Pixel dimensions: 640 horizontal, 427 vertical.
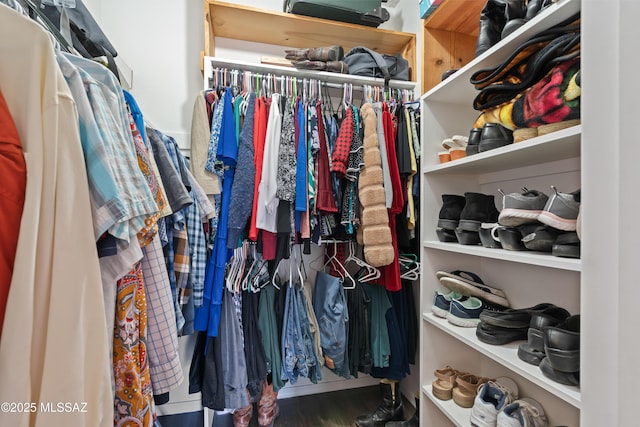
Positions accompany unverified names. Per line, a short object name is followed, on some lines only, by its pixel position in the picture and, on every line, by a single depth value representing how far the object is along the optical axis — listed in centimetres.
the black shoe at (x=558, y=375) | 67
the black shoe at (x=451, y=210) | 113
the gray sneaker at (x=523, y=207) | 79
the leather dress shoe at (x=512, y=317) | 91
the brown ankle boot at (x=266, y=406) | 140
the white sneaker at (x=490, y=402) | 93
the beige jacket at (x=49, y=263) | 41
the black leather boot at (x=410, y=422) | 140
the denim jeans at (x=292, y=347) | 133
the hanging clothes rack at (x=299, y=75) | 129
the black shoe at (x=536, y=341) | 79
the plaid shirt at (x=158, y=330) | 70
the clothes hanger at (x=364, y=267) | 137
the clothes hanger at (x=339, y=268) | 151
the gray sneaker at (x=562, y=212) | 71
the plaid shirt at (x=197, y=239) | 107
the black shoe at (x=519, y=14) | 82
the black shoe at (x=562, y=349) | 67
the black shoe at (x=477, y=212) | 103
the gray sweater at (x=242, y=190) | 116
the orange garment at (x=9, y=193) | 41
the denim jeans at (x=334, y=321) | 137
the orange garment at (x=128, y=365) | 61
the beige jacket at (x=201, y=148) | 117
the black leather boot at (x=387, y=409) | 146
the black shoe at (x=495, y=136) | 90
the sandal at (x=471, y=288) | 110
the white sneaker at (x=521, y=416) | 86
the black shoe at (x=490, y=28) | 95
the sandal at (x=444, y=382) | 112
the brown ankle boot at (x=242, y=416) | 138
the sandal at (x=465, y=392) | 107
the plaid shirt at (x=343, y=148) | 123
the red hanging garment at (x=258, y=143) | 119
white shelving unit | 76
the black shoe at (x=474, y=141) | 98
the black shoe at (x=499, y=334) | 91
